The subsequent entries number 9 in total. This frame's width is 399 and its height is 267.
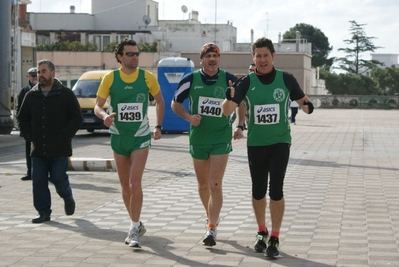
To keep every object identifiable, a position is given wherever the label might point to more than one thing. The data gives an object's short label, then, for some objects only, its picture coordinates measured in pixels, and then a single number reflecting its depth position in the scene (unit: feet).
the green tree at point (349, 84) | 416.56
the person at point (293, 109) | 142.41
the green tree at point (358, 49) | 464.65
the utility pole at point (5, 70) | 99.71
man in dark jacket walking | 35.17
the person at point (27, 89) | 48.70
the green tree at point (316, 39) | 520.83
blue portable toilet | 104.68
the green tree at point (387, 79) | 415.44
